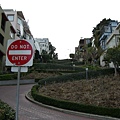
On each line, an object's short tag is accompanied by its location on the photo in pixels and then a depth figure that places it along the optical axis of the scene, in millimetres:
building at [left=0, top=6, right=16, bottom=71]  32406
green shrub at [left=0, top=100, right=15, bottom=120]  6745
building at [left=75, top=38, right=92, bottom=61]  73225
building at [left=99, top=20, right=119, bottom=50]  46906
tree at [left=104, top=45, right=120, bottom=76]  22969
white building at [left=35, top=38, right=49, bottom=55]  97625
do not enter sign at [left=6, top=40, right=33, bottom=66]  4480
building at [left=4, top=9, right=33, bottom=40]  44525
